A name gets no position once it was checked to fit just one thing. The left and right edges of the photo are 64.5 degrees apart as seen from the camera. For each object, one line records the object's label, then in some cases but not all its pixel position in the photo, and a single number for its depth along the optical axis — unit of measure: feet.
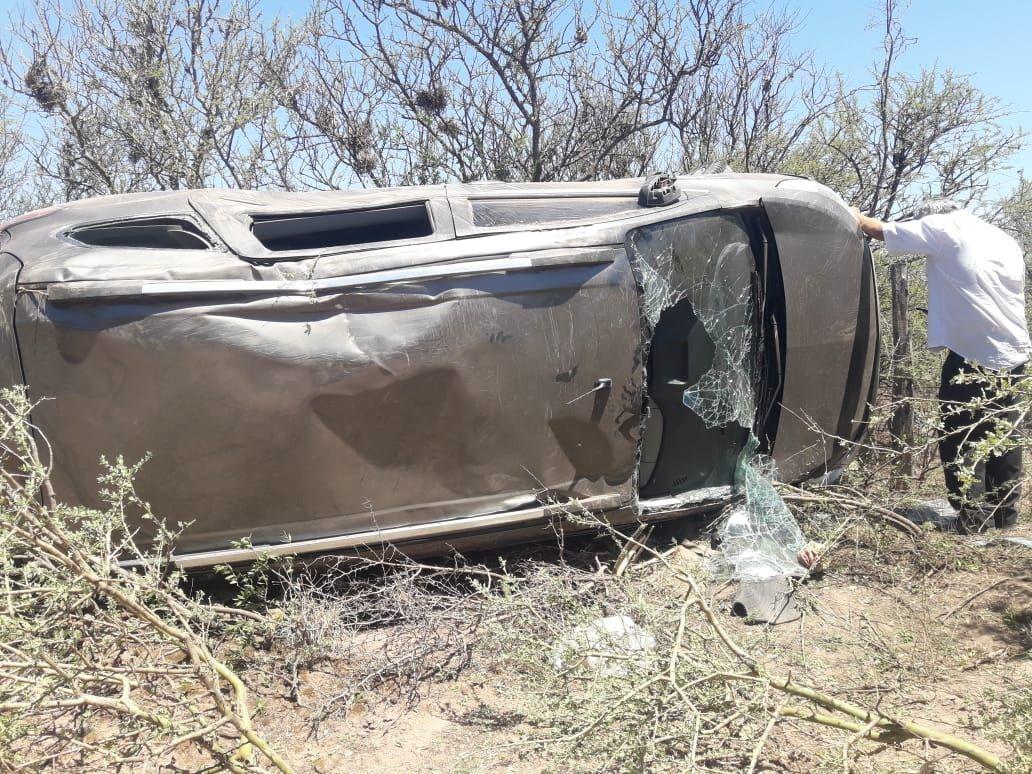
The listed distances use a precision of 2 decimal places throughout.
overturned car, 10.47
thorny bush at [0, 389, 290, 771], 7.80
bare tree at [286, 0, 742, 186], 29.76
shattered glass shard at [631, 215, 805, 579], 12.78
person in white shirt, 14.35
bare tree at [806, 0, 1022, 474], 26.89
